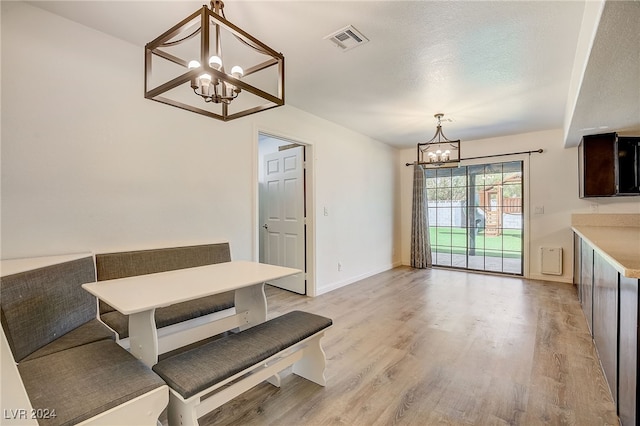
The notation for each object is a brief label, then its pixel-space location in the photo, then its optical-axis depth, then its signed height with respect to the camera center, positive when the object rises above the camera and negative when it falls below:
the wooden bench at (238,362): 1.31 -0.73
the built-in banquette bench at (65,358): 1.07 -0.70
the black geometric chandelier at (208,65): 1.28 +0.82
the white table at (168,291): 1.45 -0.42
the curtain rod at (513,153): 4.87 +0.98
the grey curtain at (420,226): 5.86 -0.29
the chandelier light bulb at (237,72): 1.56 +0.73
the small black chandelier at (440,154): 3.62 +0.71
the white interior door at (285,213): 4.19 -0.02
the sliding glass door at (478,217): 5.23 -0.10
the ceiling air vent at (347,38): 2.16 +1.30
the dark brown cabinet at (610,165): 3.75 +0.59
